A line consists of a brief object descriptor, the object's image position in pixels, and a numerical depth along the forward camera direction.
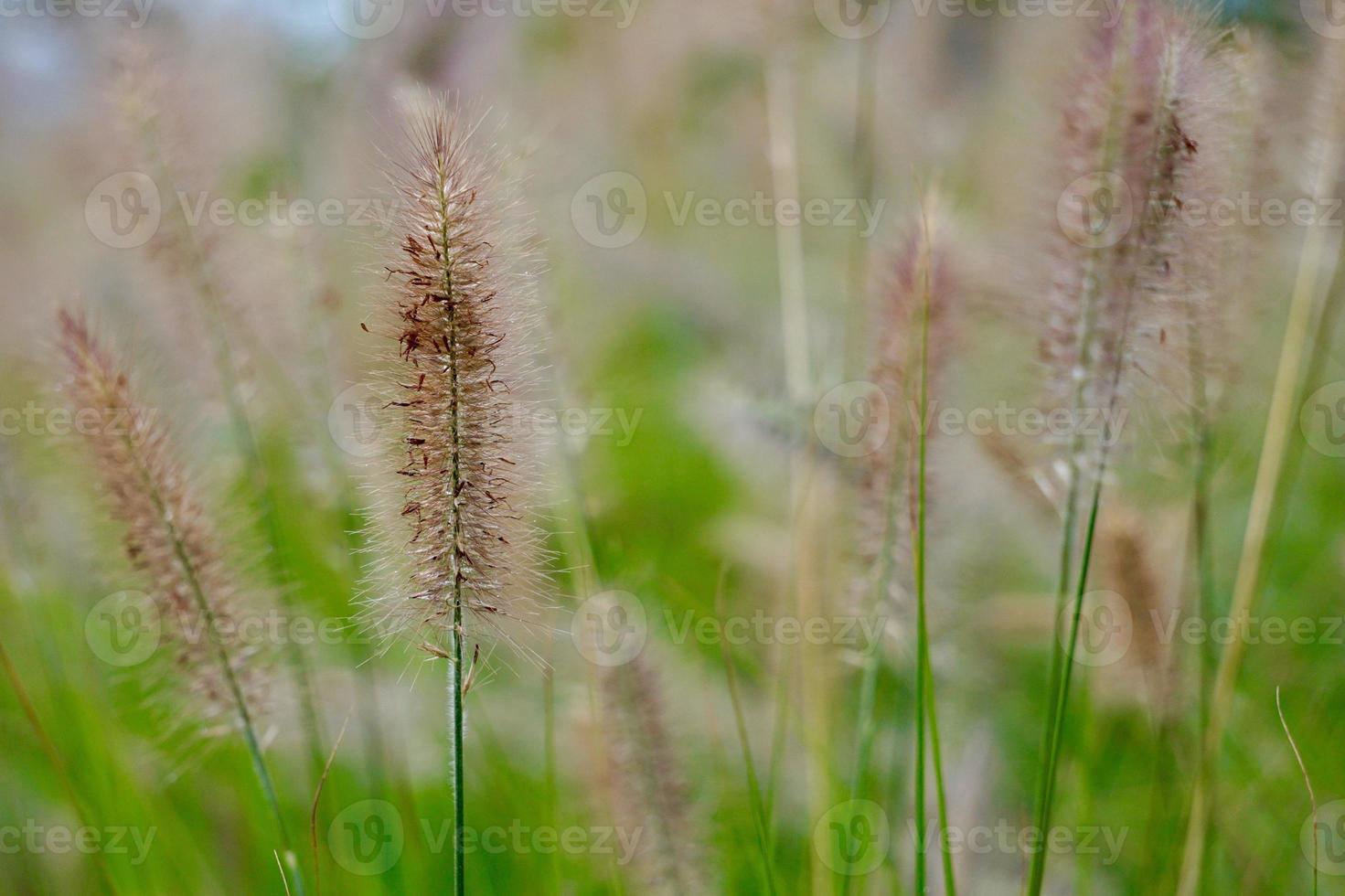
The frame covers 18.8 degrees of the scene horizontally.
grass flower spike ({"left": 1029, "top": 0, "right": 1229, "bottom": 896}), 0.83
